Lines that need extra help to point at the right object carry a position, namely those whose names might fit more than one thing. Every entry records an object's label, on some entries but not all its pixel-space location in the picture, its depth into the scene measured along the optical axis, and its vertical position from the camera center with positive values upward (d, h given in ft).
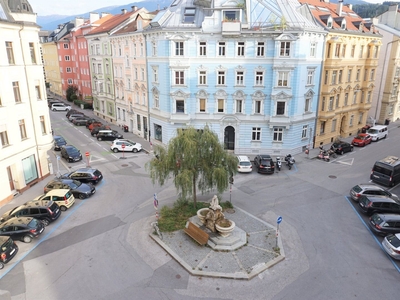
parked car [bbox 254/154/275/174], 97.25 -32.24
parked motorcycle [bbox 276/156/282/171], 101.42 -32.93
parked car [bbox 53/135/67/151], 123.54 -33.06
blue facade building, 104.42 -3.68
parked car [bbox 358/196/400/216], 70.23 -31.89
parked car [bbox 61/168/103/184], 88.02 -32.24
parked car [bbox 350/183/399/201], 76.69 -31.61
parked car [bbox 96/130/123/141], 136.36 -32.86
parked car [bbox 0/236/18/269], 53.52 -32.47
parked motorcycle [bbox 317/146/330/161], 111.65 -33.52
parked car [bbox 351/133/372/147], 129.18 -32.48
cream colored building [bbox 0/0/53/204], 76.79 -11.59
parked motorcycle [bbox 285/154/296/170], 103.19 -32.62
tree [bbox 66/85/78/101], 234.38 -23.43
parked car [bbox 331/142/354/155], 118.11 -32.46
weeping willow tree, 64.95 -21.35
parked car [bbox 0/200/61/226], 66.74 -32.00
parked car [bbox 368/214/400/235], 61.77 -31.67
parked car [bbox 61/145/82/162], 109.29 -32.73
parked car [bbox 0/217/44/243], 60.29 -32.16
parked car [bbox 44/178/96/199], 79.82 -32.45
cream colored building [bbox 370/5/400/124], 155.74 -5.35
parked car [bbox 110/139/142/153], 120.57 -32.87
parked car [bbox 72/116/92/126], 166.57 -32.67
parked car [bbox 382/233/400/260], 54.80 -32.11
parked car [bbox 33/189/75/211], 73.15 -31.74
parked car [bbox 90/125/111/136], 144.11 -31.74
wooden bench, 58.03 -32.21
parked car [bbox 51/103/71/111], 208.54 -31.86
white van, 136.86 -31.43
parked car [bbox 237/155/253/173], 98.12 -32.66
